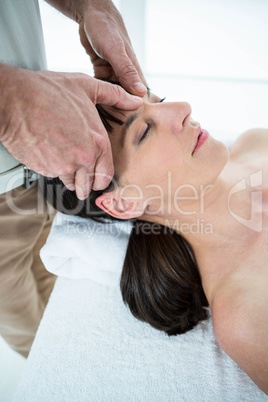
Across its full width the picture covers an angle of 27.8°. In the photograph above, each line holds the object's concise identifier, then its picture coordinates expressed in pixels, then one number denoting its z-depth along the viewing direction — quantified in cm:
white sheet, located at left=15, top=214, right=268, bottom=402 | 60
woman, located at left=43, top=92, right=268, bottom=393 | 59
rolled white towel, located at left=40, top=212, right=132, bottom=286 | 69
